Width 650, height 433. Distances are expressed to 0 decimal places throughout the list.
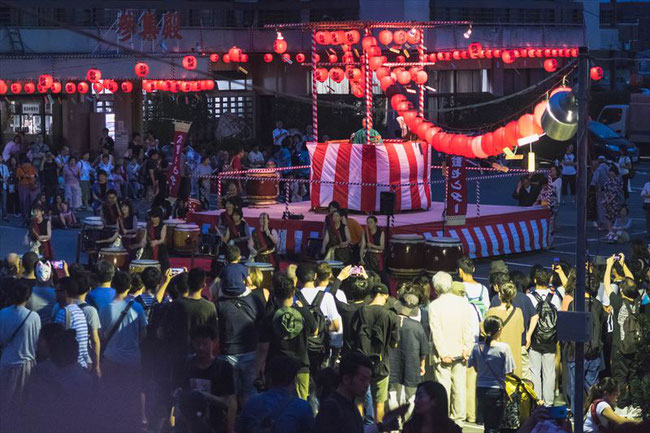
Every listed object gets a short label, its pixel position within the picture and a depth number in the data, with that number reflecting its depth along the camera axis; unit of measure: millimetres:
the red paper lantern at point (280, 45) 31153
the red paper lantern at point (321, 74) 27031
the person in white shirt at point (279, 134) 38938
